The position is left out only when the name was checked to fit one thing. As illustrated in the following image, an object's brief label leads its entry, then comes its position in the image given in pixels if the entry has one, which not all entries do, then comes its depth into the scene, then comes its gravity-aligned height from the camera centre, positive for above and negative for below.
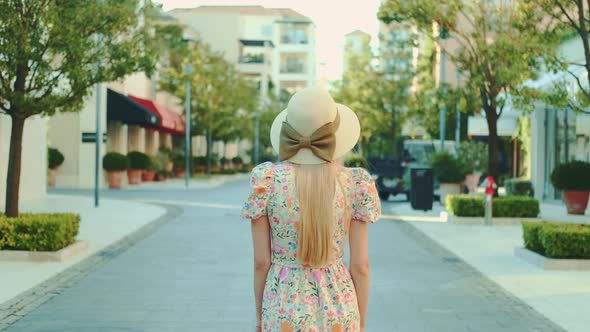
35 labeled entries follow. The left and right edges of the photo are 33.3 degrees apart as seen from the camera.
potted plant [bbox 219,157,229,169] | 63.99 +0.58
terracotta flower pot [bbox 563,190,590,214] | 24.64 -0.66
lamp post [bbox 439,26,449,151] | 22.86 +3.23
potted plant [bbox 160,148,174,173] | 49.03 +0.64
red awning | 44.06 +2.57
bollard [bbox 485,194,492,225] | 20.11 -0.77
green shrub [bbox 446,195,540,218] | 20.78 -0.71
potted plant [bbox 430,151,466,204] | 28.03 +0.01
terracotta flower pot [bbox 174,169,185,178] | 52.88 -0.19
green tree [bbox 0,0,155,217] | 14.27 +1.73
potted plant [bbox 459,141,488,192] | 34.22 +0.50
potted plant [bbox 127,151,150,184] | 40.91 +0.17
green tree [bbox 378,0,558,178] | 20.86 +3.26
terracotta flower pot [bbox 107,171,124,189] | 37.97 -0.40
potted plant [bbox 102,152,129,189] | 37.09 +0.07
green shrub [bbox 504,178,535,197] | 29.78 -0.44
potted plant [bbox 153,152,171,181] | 45.31 +0.20
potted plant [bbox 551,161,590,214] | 24.38 -0.23
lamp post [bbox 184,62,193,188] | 41.72 +2.28
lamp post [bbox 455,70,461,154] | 32.82 +0.93
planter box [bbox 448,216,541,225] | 20.72 -1.01
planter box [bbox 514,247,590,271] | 12.91 -1.18
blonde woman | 3.99 -0.20
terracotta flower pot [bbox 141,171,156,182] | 44.66 -0.31
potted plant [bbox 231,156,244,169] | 71.25 +0.60
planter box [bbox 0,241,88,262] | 13.27 -1.19
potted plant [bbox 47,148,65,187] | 36.41 +0.26
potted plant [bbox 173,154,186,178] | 52.50 +0.19
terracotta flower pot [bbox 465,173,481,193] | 34.17 -0.25
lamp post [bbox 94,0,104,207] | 24.95 +0.76
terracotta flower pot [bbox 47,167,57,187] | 37.28 -0.34
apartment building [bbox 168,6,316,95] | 93.00 +13.43
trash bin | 25.52 -0.44
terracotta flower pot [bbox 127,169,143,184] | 41.25 -0.30
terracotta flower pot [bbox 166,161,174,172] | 48.43 +0.17
